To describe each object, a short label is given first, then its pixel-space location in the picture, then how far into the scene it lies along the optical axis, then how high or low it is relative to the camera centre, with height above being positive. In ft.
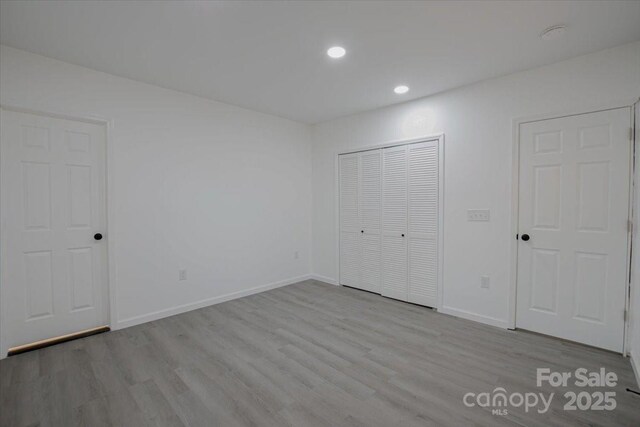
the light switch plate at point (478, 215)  10.44 -0.23
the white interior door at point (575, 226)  8.22 -0.54
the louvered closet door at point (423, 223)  11.76 -0.62
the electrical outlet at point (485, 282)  10.39 -2.69
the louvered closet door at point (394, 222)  12.76 -0.63
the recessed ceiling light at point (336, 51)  8.21 +4.59
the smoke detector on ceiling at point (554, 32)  7.14 +4.51
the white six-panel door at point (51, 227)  8.44 -0.61
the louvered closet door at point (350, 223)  14.66 -0.77
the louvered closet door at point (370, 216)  13.80 -0.39
